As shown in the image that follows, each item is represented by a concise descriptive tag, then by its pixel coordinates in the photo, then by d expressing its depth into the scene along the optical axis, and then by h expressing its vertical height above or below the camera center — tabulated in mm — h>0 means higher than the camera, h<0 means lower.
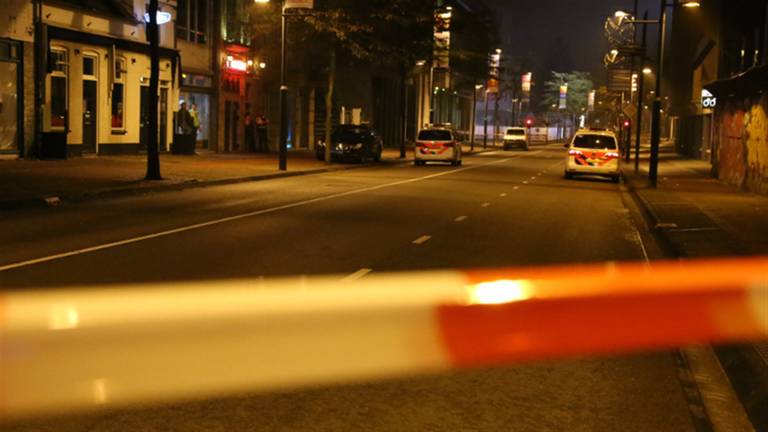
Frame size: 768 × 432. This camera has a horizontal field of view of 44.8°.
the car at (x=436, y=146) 39812 -664
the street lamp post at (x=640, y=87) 39375 +2112
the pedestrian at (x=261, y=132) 42094 -299
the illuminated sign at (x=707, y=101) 41562 +1677
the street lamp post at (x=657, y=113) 27578 +700
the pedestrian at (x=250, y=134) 42469 -398
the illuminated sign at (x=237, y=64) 40434 +2652
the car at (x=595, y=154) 31484 -668
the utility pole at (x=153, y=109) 21938 +324
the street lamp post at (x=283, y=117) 30109 +304
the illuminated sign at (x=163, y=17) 32688 +3719
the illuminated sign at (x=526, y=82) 96606 +5215
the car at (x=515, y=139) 72000 -511
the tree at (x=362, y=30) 35562 +4064
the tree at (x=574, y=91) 159125 +7505
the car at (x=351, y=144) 38156 -668
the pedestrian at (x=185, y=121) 35031 +94
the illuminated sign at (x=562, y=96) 123688 +4948
